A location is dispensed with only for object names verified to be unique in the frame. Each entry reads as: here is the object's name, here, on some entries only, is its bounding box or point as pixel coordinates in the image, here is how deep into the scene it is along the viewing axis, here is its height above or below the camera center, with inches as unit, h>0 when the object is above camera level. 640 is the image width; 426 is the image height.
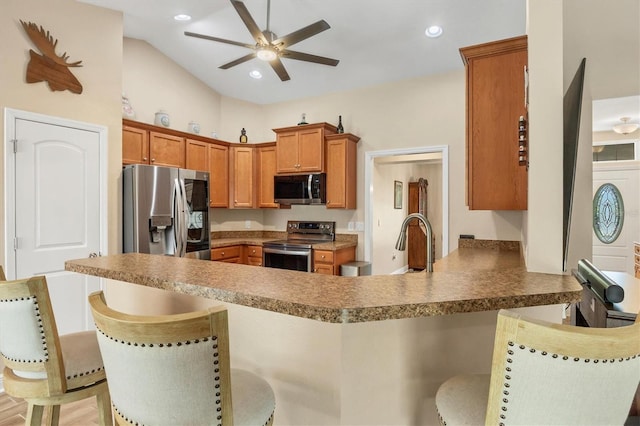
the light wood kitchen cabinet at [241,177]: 198.7 +18.2
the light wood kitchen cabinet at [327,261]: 165.6 -24.6
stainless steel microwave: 179.3 +10.7
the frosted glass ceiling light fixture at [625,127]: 125.4 +30.3
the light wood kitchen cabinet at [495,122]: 89.1 +22.8
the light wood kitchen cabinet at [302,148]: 177.2 +31.7
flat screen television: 56.1 +8.6
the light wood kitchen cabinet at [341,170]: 175.0 +19.6
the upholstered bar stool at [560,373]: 28.4 -13.6
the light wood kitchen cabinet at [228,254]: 177.0 -23.0
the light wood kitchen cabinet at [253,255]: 186.2 -24.4
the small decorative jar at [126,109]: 148.4 +42.8
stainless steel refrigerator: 132.2 -0.7
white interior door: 106.4 +1.2
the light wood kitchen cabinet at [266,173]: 198.5 +20.8
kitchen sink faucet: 54.9 -4.6
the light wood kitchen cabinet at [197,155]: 175.0 +27.7
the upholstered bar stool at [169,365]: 31.0 -14.2
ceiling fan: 105.9 +54.7
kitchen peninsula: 39.4 -16.5
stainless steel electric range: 169.6 -17.7
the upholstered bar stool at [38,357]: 47.3 -21.8
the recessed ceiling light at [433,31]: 130.0 +66.9
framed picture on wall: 247.2 +10.6
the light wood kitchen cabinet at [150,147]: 145.9 +27.8
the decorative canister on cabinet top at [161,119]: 165.9 +42.5
